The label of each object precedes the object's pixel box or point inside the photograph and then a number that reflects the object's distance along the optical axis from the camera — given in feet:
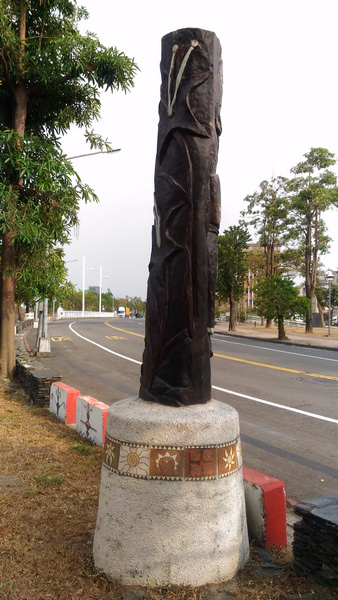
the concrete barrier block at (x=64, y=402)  27.71
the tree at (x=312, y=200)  103.19
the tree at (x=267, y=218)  119.72
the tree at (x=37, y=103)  37.63
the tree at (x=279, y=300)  88.22
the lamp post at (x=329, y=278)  98.73
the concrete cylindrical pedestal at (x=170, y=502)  11.84
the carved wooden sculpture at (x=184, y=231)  13.43
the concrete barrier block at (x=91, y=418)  22.70
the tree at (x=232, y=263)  111.04
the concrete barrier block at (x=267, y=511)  14.05
